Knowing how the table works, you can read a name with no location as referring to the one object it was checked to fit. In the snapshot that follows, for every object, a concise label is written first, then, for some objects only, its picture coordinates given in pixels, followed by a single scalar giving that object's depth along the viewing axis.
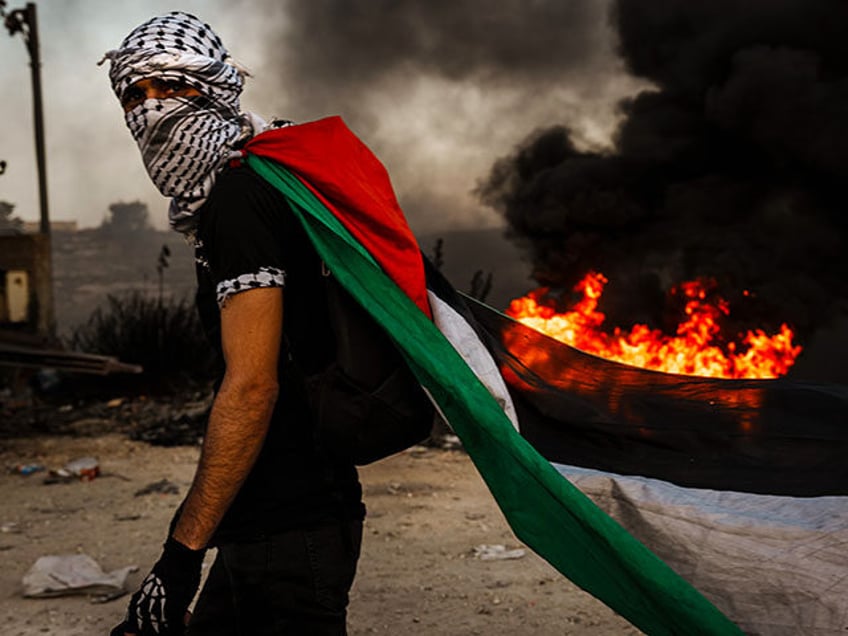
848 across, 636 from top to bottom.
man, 1.74
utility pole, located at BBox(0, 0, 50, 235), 11.04
